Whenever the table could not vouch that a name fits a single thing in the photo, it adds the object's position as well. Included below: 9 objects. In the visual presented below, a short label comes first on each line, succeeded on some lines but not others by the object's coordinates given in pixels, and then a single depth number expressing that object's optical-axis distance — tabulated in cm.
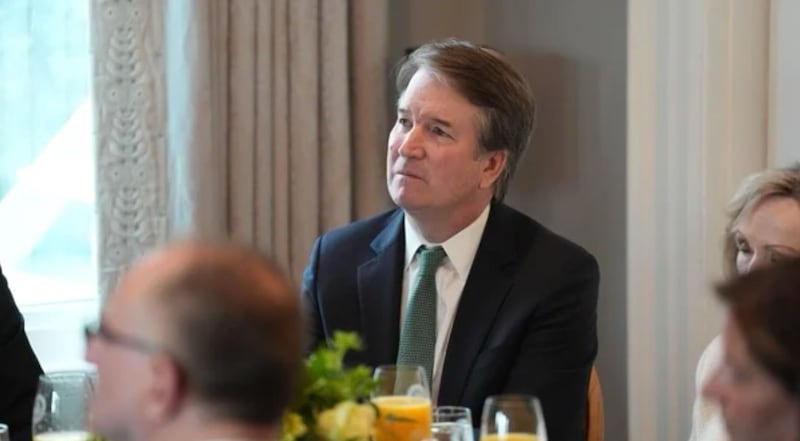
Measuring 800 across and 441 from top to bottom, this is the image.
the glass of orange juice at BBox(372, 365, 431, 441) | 389
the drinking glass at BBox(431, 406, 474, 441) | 389
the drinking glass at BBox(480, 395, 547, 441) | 381
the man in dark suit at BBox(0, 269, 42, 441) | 424
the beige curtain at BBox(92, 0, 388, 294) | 491
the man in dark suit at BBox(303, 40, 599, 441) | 437
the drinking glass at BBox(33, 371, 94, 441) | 380
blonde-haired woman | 424
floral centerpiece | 370
